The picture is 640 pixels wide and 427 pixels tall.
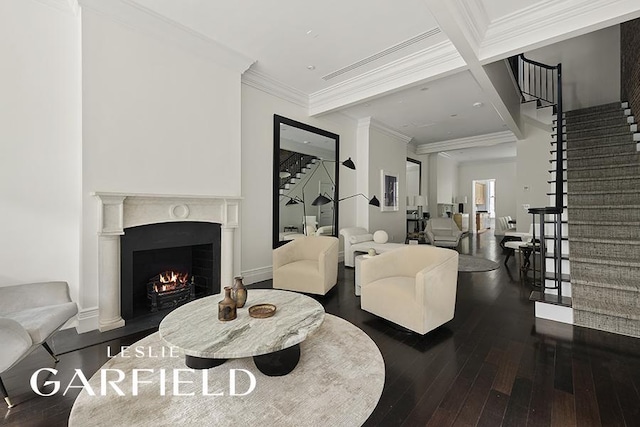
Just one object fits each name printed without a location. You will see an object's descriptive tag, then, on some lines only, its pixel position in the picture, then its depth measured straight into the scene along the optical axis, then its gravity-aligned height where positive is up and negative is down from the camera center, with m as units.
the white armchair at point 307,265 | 3.70 -0.73
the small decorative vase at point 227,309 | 1.93 -0.66
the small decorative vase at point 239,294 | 2.16 -0.62
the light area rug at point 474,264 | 5.38 -1.05
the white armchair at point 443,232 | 7.19 -0.52
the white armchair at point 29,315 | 1.64 -0.73
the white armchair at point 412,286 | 2.60 -0.74
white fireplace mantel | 2.80 -0.06
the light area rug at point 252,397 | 1.49 -1.07
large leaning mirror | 4.85 +0.61
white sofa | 5.22 -0.59
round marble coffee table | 1.60 -0.74
